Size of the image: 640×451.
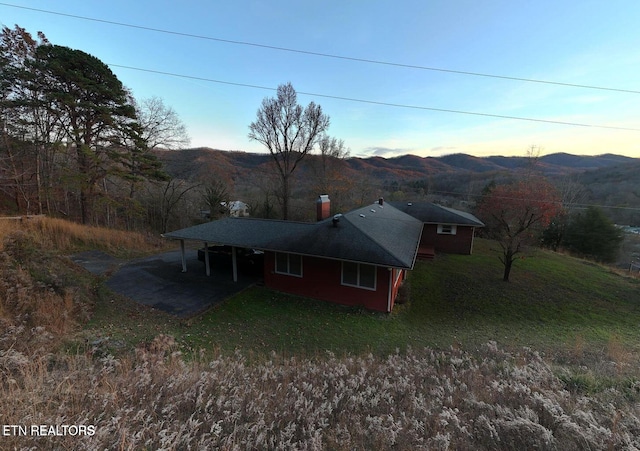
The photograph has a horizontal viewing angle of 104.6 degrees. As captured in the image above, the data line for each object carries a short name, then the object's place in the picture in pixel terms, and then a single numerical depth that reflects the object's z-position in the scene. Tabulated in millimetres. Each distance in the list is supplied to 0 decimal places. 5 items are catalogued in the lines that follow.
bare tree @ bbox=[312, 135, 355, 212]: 29234
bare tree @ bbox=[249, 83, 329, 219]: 25203
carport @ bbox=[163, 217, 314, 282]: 11383
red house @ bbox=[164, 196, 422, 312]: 9539
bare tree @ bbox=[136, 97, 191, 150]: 20484
